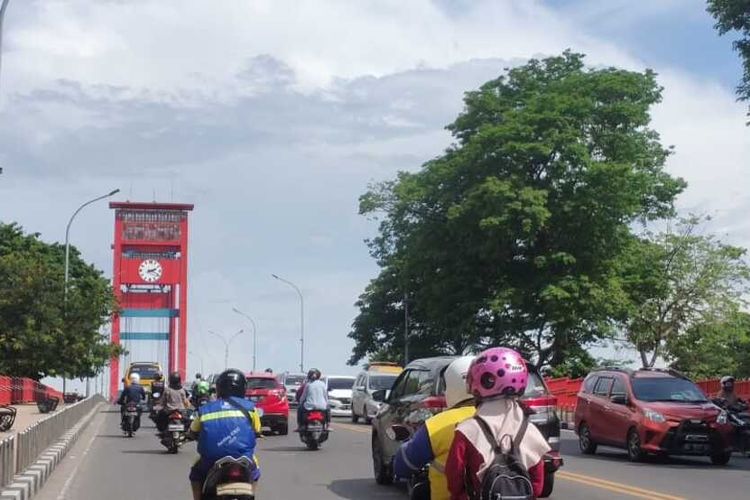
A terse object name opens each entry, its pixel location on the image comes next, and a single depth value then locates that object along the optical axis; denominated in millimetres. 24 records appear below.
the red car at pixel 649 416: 20703
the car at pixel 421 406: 14555
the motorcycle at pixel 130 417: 30062
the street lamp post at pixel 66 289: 51778
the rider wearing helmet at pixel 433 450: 5352
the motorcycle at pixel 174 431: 23422
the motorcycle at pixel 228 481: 8141
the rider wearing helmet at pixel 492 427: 4980
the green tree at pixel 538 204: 45938
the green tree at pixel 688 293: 59094
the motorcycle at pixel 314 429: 23656
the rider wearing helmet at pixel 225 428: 8312
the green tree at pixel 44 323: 53688
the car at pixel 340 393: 45438
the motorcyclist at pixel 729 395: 23062
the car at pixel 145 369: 53625
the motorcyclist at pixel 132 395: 29984
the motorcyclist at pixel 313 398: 23766
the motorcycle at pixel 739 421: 22656
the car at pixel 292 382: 54188
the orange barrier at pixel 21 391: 41625
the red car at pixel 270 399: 29828
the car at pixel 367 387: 37938
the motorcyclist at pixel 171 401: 23703
